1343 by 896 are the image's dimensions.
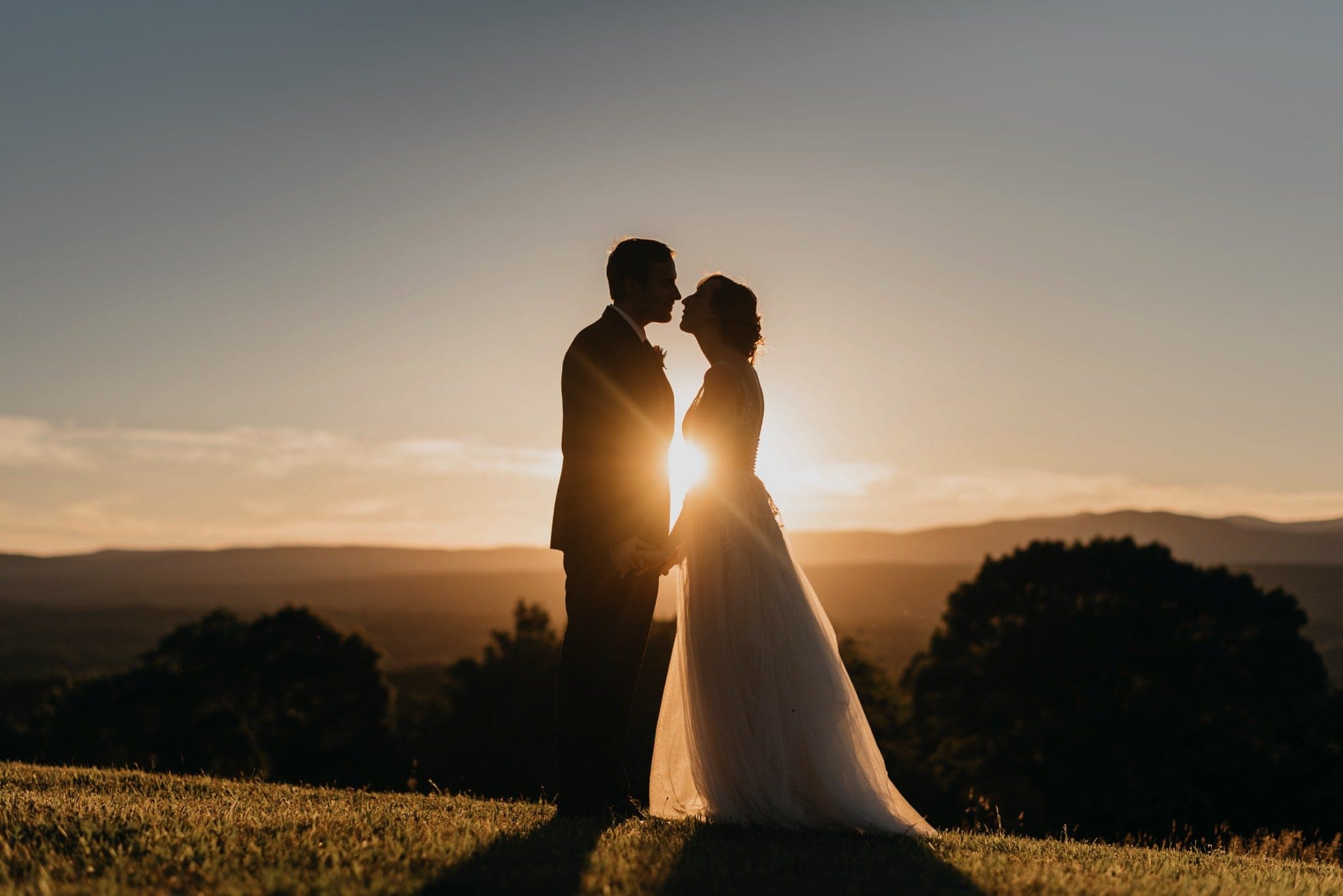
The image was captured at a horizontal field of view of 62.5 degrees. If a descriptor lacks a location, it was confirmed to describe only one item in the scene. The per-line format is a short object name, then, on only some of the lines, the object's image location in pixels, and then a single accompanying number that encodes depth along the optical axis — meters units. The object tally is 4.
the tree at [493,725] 43.19
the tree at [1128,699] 34.50
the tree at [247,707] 41.69
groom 7.68
